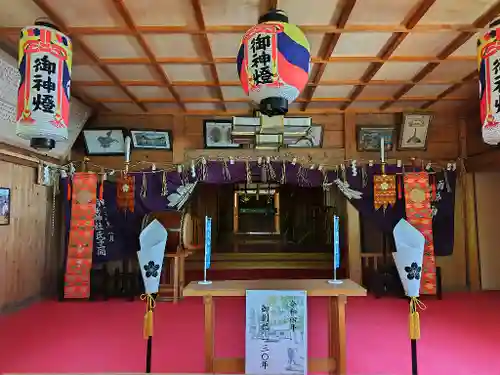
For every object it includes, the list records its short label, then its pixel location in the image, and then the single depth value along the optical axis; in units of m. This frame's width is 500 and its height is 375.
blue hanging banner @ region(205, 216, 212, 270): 3.24
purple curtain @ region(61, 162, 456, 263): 5.97
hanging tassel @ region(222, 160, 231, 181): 6.00
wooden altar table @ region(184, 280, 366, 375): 2.85
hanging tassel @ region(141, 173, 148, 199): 5.95
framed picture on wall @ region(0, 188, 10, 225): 4.76
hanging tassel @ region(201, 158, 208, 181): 5.95
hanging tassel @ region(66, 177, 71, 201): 5.85
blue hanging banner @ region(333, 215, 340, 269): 3.30
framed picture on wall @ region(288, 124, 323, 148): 6.25
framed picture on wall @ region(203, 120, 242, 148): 6.29
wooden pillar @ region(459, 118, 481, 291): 6.27
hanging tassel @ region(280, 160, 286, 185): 6.01
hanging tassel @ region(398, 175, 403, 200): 5.96
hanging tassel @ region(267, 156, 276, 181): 6.04
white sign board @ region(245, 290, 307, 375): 2.73
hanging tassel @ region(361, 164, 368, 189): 6.02
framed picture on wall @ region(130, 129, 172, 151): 6.25
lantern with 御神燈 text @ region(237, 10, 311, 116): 2.61
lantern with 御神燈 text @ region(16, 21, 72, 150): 3.04
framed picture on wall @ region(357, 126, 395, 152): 6.26
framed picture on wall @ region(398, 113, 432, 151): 6.07
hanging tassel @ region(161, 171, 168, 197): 5.92
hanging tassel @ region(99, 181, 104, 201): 5.90
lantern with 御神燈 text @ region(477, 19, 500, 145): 2.74
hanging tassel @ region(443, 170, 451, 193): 6.07
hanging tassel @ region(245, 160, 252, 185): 6.00
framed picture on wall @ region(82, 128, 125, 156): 6.20
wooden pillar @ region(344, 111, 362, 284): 6.25
